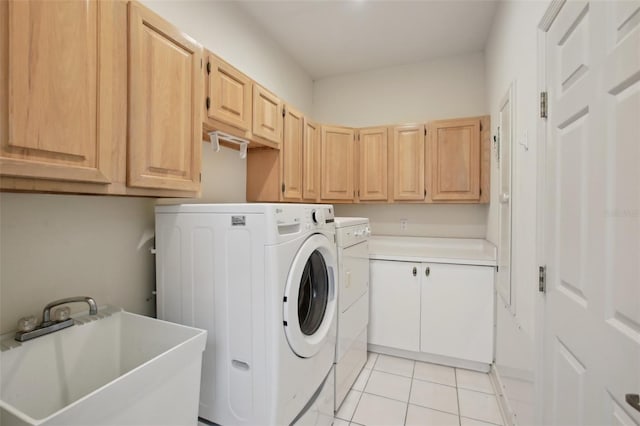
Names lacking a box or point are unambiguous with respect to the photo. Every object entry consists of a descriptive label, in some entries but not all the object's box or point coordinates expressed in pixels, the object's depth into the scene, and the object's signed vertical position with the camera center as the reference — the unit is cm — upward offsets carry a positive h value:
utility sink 76 -56
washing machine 114 -40
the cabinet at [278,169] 223 +35
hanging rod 170 +47
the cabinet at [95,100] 75 +37
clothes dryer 176 -63
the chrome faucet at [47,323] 97 -42
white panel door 66 +0
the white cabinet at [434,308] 215 -78
